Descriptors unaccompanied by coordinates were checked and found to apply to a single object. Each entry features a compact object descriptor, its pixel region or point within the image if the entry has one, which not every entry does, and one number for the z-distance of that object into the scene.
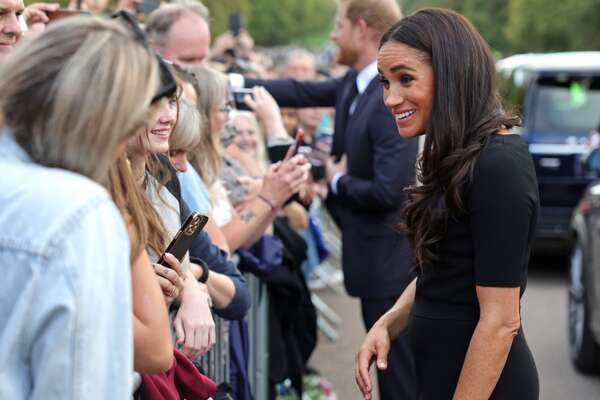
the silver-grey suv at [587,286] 6.81
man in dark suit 5.05
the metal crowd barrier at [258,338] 5.32
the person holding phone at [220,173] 4.54
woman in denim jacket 1.69
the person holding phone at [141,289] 2.01
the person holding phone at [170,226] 2.96
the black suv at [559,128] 10.76
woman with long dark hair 2.64
